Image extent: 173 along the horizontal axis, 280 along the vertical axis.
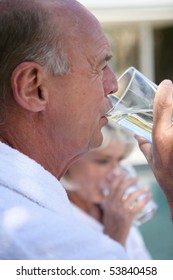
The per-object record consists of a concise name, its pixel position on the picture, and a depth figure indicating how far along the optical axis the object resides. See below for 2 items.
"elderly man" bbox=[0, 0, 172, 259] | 0.75
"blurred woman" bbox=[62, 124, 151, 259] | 1.43
